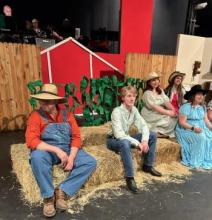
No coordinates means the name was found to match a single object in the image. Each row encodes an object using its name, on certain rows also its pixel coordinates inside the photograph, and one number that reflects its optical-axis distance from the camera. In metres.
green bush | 4.05
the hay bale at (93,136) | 3.19
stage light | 7.48
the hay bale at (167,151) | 3.26
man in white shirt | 2.66
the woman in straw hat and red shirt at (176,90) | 3.93
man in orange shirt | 2.17
